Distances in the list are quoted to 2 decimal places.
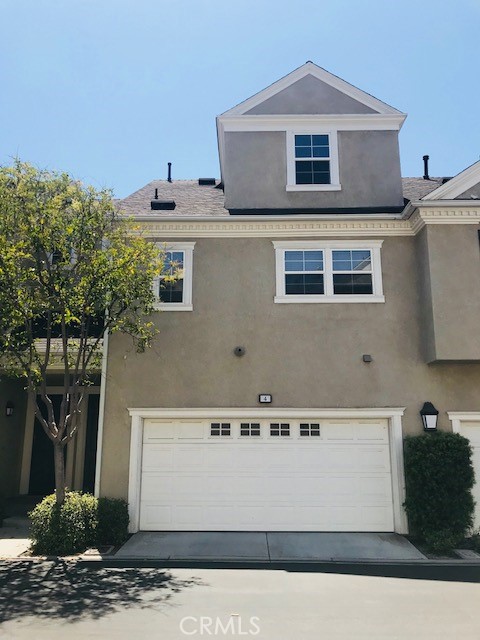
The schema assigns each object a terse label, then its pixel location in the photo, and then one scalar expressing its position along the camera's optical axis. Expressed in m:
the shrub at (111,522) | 9.55
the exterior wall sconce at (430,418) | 10.47
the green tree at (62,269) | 9.19
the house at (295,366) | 10.52
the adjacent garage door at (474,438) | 10.37
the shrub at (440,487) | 9.64
